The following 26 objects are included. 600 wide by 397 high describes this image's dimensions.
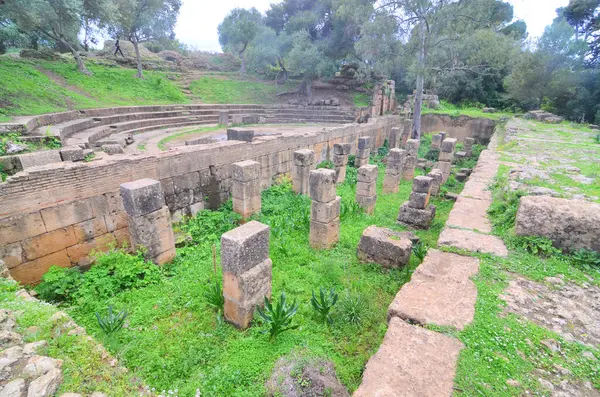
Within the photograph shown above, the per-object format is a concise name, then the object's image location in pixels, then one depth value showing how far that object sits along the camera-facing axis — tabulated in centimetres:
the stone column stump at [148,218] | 537
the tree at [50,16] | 1439
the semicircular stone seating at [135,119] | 1055
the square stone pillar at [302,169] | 986
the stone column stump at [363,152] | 1304
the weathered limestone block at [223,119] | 1783
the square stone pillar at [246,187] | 755
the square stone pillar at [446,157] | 1232
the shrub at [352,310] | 457
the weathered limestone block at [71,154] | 735
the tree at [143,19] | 2038
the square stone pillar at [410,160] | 1313
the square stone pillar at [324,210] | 673
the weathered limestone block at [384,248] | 590
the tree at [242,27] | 3209
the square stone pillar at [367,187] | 898
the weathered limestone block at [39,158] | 641
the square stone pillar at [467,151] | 1602
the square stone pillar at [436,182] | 1023
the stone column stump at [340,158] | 1180
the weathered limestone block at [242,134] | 1151
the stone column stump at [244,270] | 428
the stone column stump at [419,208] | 812
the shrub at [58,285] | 483
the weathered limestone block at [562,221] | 371
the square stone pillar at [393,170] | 1114
